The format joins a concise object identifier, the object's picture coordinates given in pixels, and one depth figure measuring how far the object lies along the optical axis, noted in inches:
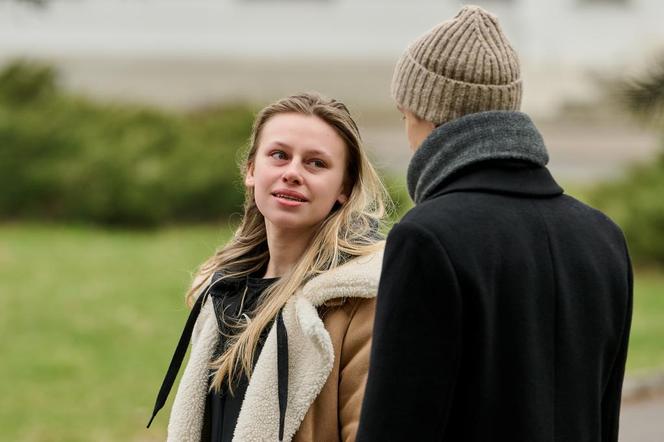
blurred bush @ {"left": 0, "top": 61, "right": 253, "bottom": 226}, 981.8
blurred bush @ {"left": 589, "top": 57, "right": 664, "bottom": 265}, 901.2
